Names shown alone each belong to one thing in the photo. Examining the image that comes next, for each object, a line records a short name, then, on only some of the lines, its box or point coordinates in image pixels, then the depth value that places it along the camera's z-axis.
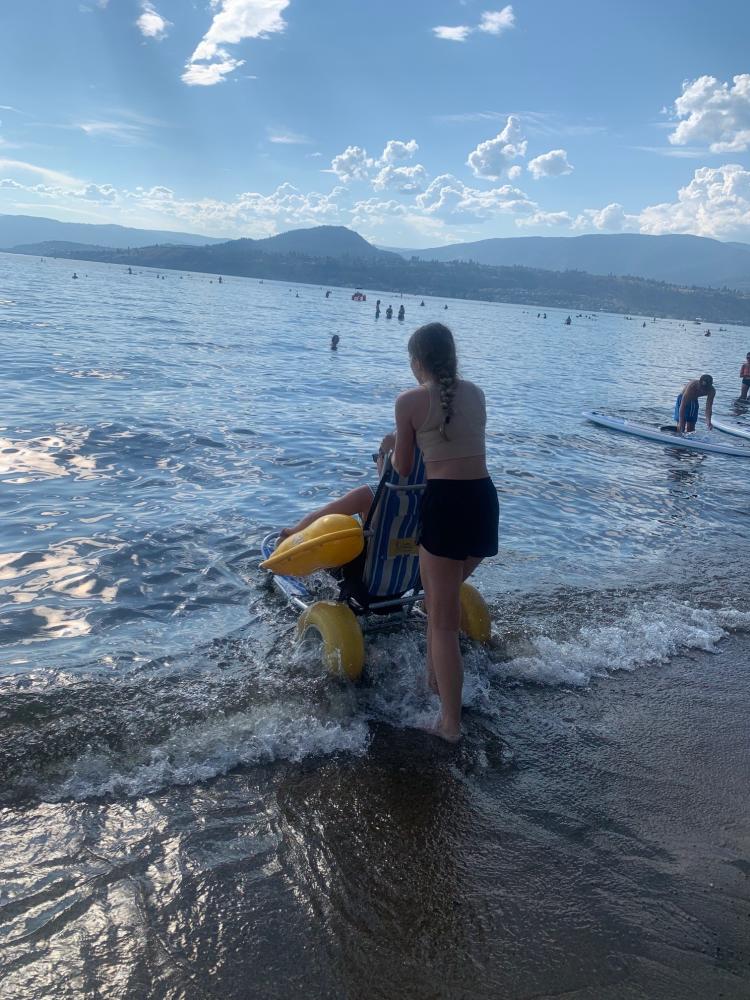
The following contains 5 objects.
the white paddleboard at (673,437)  15.84
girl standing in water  3.79
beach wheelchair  4.70
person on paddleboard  15.88
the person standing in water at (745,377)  25.93
